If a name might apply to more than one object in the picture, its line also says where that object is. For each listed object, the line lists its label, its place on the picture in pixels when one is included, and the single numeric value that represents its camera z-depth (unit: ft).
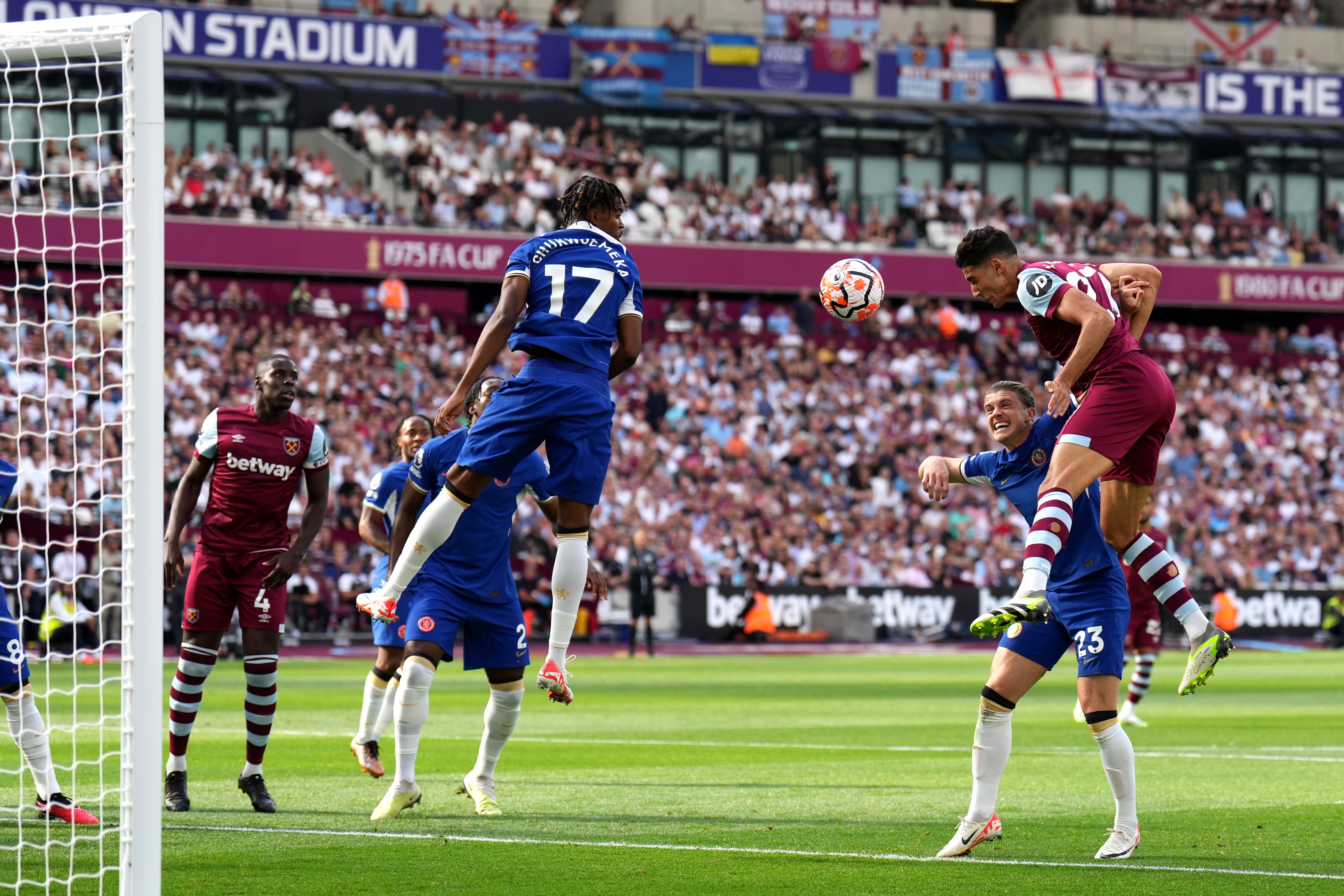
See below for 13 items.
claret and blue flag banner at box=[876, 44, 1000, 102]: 304.30
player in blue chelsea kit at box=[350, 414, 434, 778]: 73.56
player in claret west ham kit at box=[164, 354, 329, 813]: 65.26
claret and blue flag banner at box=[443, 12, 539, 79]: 279.49
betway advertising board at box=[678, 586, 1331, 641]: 208.54
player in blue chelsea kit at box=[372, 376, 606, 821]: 64.54
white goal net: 36.65
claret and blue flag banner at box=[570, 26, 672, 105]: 285.23
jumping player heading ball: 52.39
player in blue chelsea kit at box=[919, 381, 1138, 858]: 52.49
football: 61.41
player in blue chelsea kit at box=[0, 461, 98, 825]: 57.88
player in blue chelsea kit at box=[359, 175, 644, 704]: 53.26
